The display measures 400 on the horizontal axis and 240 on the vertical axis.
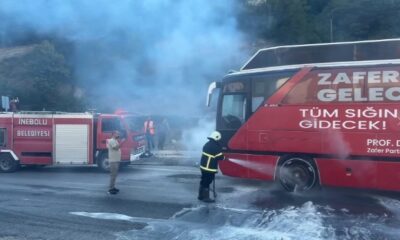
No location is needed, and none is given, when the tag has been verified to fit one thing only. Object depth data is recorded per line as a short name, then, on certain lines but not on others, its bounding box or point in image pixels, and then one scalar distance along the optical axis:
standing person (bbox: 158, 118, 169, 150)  22.39
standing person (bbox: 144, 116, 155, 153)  20.44
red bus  10.40
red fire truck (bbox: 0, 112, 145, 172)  16.94
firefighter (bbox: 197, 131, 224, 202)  10.55
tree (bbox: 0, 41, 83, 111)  27.81
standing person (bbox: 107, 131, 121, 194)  11.88
